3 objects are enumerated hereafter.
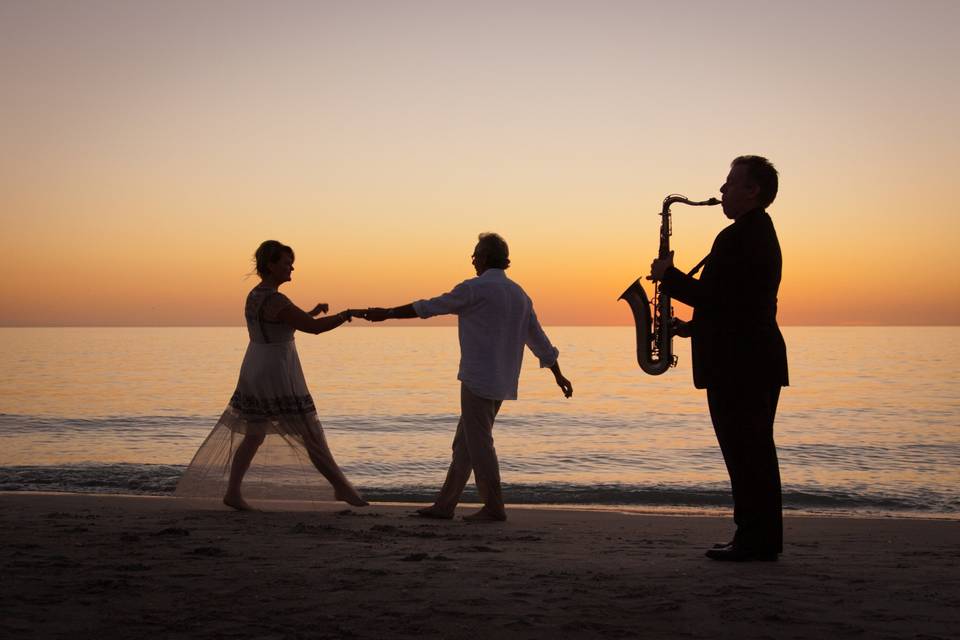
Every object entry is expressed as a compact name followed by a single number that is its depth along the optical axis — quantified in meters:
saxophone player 5.01
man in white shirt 6.92
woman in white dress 7.13
